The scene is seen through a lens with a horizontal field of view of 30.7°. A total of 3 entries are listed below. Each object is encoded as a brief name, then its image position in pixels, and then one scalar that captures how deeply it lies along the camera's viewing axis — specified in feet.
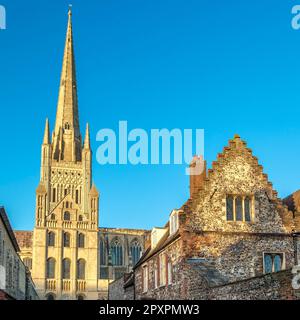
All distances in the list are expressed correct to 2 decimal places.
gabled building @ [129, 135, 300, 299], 86.83
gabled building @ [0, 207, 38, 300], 96.17
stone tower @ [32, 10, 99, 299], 317.42
